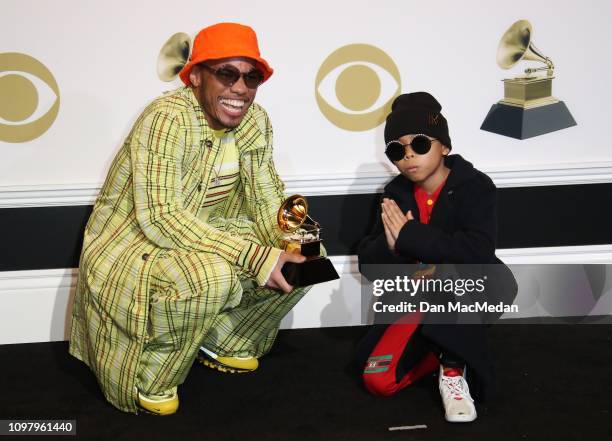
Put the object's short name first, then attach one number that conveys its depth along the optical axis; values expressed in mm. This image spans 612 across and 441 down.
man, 3029
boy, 3098
